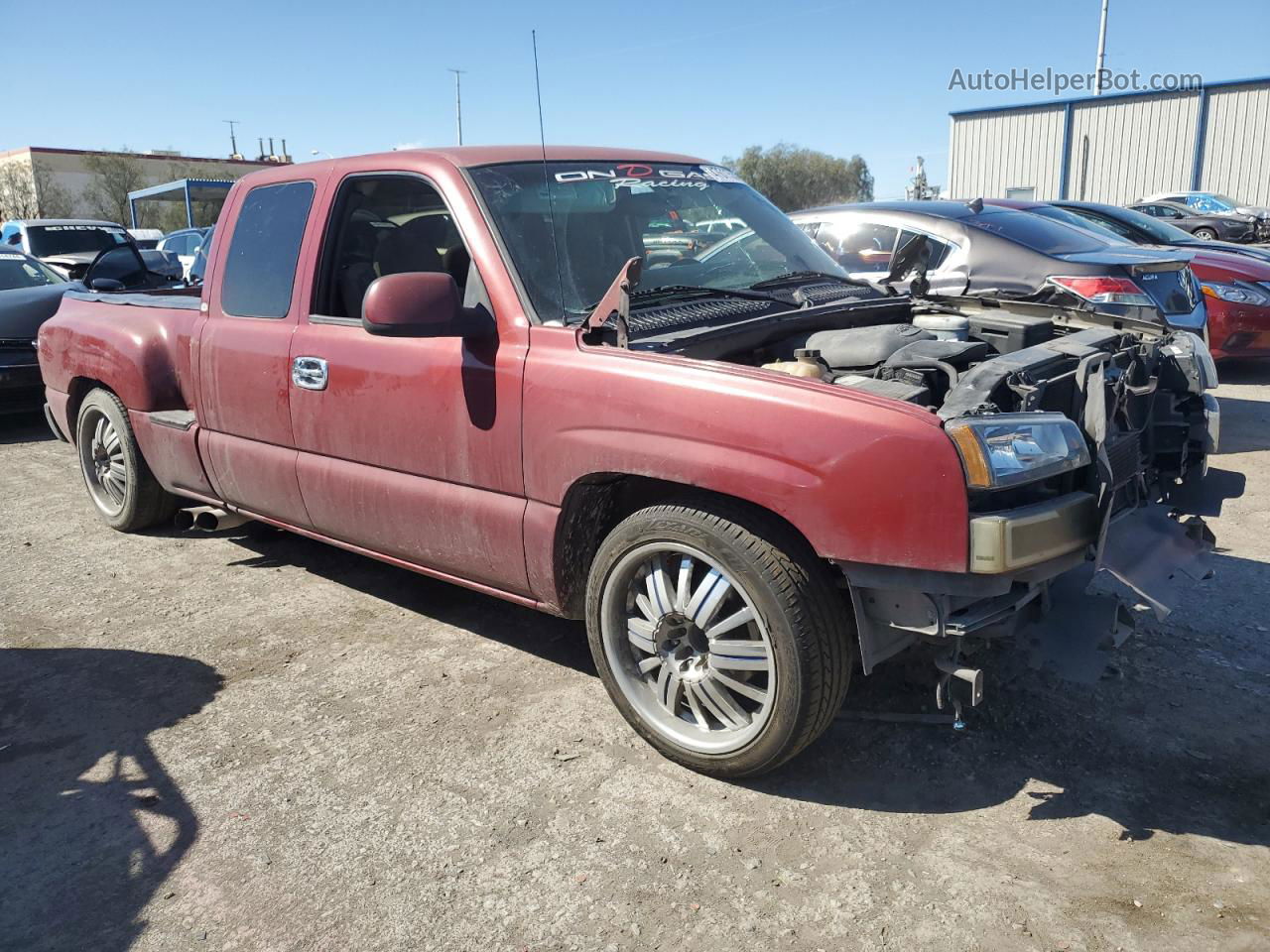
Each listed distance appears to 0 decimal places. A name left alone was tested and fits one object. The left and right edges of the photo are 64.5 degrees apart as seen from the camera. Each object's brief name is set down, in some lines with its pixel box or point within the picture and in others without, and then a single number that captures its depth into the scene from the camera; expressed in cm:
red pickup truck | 264
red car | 829
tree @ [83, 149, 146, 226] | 4731
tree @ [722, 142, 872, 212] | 5700
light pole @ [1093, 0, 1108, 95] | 3656
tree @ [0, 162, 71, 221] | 4488
